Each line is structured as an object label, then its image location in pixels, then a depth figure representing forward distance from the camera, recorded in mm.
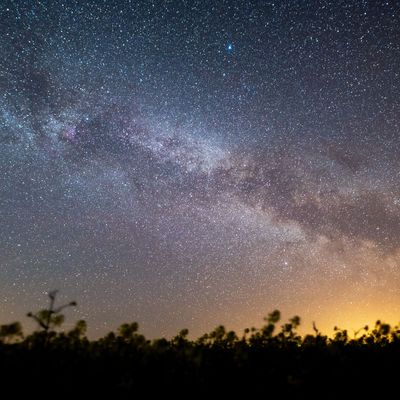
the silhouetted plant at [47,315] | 8523
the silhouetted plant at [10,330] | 9188
